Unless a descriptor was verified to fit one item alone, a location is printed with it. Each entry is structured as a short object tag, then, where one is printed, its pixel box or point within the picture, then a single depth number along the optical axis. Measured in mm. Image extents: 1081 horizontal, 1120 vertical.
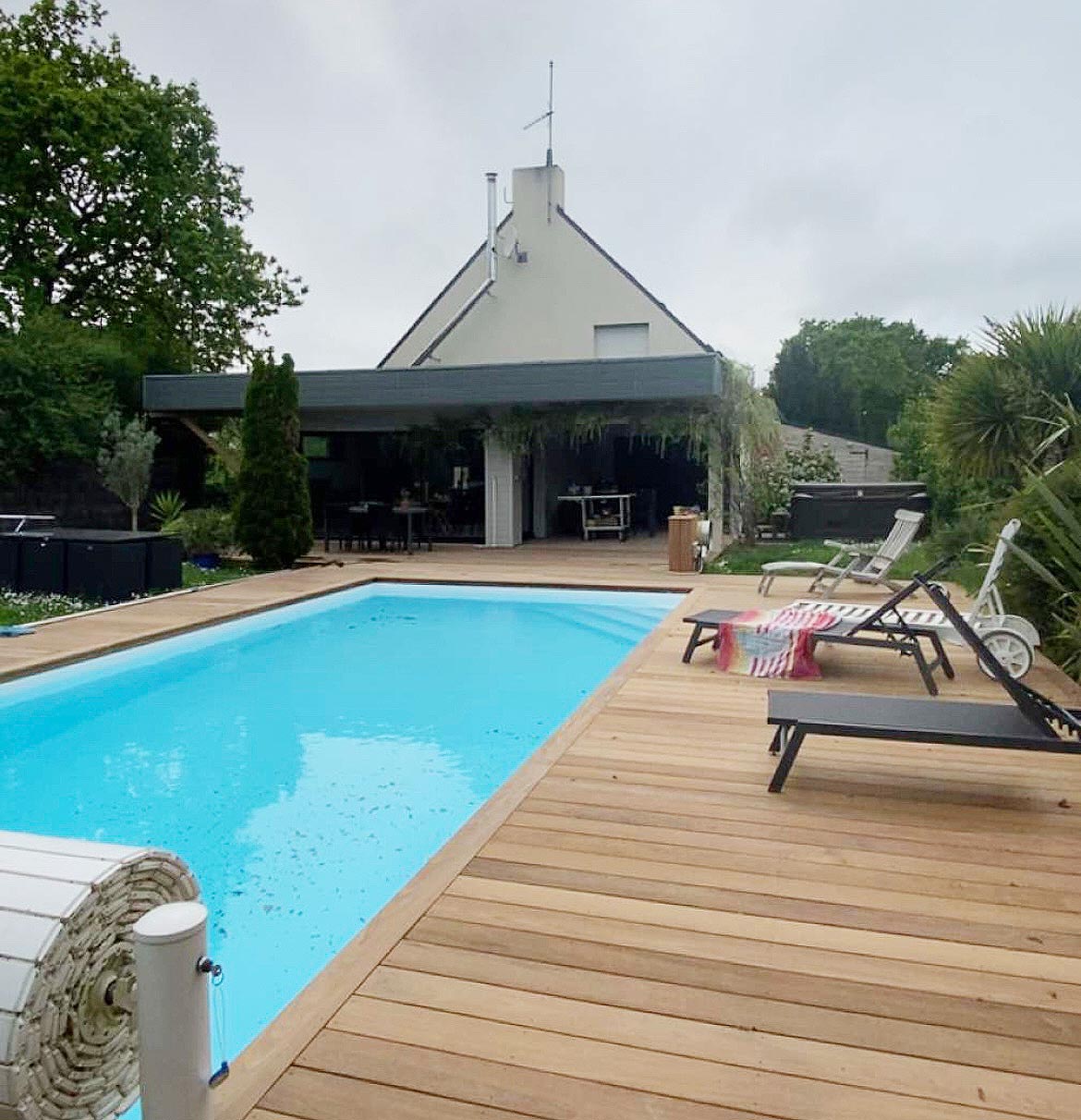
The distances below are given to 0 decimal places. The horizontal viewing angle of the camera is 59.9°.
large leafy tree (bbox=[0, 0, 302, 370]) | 19734
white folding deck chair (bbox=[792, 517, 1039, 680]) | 5473
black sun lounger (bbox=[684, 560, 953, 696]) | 5441
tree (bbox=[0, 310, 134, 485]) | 13570
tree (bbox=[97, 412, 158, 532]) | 13094
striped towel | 5863
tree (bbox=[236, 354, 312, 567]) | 12117
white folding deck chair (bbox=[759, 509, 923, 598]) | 7910
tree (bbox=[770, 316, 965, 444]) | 42312
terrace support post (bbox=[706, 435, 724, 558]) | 13781
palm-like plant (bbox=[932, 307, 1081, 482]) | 8227
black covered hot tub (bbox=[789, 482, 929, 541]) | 15039
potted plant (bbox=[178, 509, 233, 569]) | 13195
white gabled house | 19734
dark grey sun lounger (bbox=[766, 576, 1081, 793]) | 3350
